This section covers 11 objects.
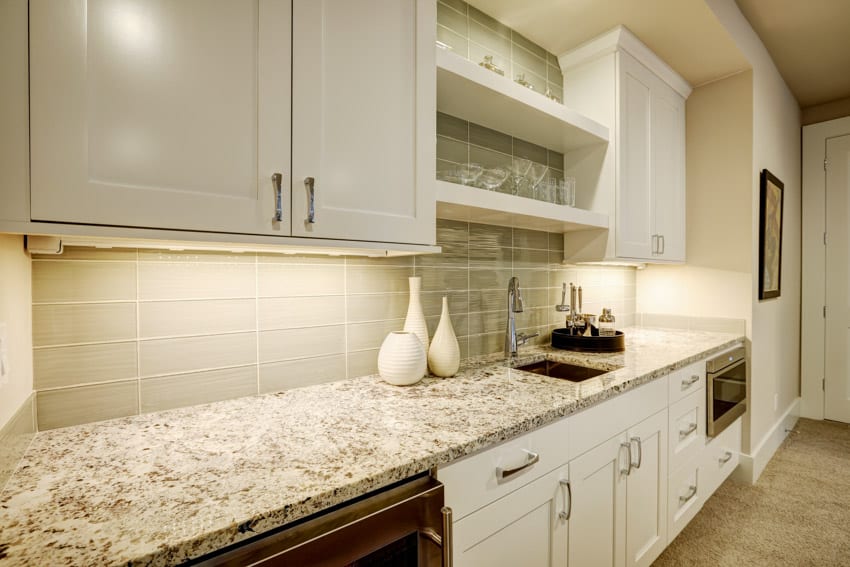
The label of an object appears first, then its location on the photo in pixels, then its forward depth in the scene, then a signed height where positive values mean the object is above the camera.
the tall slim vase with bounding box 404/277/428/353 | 1.47 -0.13
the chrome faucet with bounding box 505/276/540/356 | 1.76 -0.18
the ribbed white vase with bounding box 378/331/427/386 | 1.32 -0.26
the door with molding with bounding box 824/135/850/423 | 3.37 +0.01
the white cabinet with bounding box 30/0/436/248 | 0.73 +0.36
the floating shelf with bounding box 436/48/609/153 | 1.41 +0.69
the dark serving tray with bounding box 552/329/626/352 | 1.93 -0.31
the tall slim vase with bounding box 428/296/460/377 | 1.46 -0.26
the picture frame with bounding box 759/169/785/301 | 2.58 +0.29
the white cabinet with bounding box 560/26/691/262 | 2.04 +0.74
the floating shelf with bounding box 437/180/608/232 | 1.38 +0.26
